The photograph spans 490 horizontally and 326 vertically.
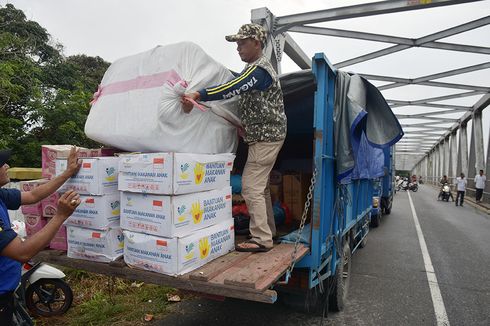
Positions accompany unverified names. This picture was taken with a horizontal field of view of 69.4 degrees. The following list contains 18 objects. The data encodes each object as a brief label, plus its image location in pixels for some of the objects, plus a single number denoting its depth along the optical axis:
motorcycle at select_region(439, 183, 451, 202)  20.38
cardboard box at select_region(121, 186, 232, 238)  2.52
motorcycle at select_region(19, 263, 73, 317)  3.73
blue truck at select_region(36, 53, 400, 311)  2.44
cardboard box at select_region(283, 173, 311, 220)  4.43
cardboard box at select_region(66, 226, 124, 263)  2.86
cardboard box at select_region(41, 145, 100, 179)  3.31
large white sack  2.89
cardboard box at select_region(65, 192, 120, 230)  2.85
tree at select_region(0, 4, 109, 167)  8.30
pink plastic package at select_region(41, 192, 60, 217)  3.14
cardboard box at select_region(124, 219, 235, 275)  2.51
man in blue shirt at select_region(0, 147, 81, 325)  2.00
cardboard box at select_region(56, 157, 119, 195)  2.84
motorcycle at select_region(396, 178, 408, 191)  30.38
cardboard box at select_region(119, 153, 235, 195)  2.51
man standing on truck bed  3.19
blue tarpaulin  3.49
